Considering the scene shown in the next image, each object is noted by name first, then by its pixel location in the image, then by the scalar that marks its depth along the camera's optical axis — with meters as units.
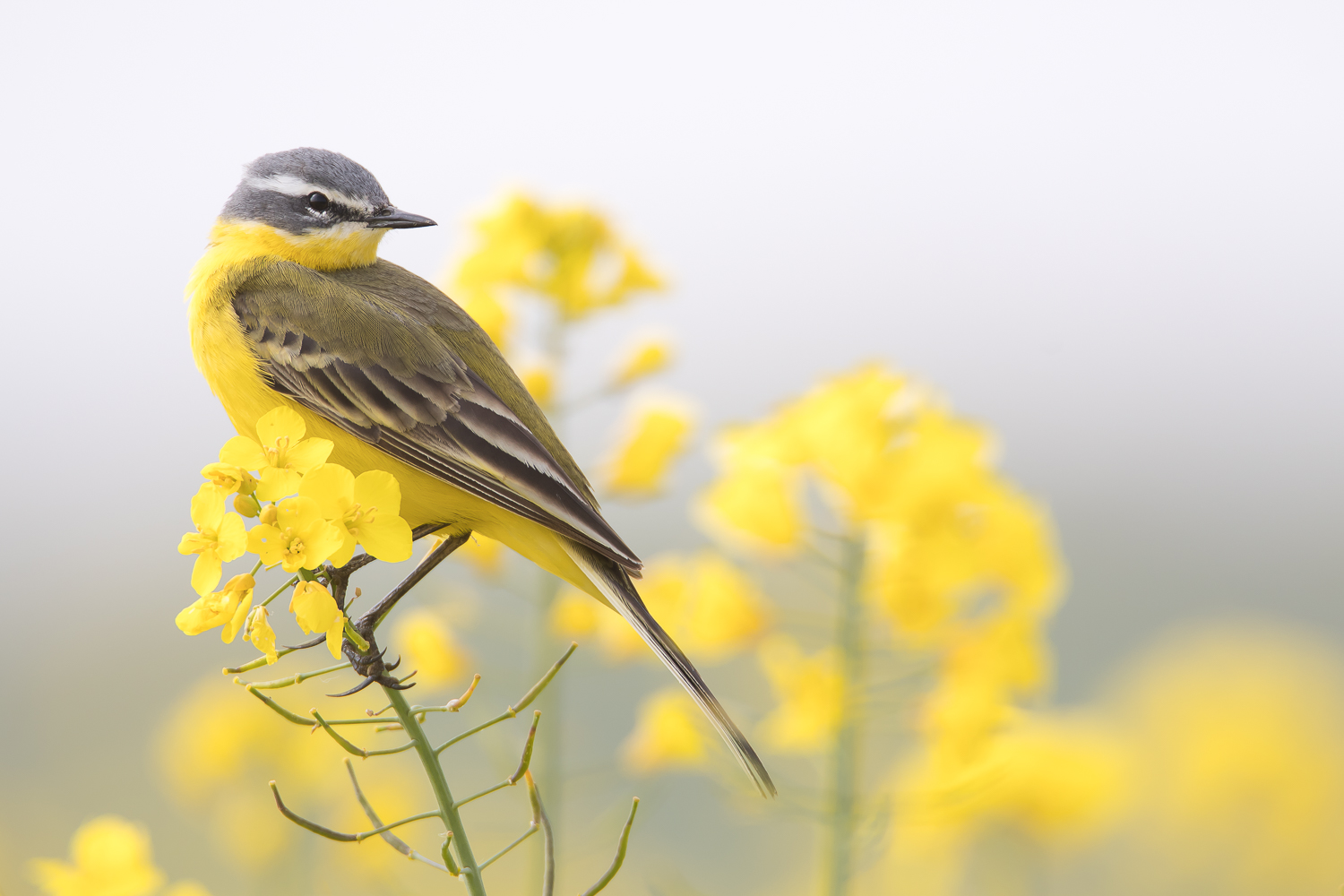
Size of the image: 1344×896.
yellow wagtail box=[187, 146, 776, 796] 4.73
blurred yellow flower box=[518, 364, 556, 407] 7.71
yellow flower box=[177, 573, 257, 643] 3.24
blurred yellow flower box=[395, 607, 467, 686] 7.43
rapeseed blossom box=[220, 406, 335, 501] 3.23
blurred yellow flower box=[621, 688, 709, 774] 8.00
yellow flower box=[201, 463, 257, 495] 3.22
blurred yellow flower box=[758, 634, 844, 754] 6.24
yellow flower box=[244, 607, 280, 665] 3.24
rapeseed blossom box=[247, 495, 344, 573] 3.12
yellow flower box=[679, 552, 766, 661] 6.95
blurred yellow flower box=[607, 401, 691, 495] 8.36
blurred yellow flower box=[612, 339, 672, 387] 8.98
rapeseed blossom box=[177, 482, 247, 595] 3.19
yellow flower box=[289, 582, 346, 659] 3.15
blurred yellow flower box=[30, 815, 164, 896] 4.22
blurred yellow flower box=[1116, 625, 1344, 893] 12.51
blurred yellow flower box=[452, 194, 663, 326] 8.28
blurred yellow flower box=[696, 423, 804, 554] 6.58
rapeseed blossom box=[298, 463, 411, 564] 3.26
